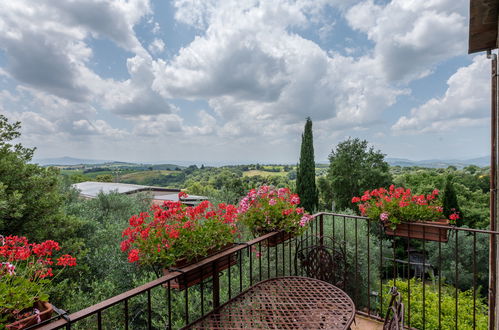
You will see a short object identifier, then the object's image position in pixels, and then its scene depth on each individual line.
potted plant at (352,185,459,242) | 2.28
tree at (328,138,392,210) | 16.67
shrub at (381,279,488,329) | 5.34
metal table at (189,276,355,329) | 1.38
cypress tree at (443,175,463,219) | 11.31
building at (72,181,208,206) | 10.92
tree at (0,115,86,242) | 3.94
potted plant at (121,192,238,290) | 1.42
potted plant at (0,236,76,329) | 0.89
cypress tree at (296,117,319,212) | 12.71
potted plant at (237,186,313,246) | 2.11
